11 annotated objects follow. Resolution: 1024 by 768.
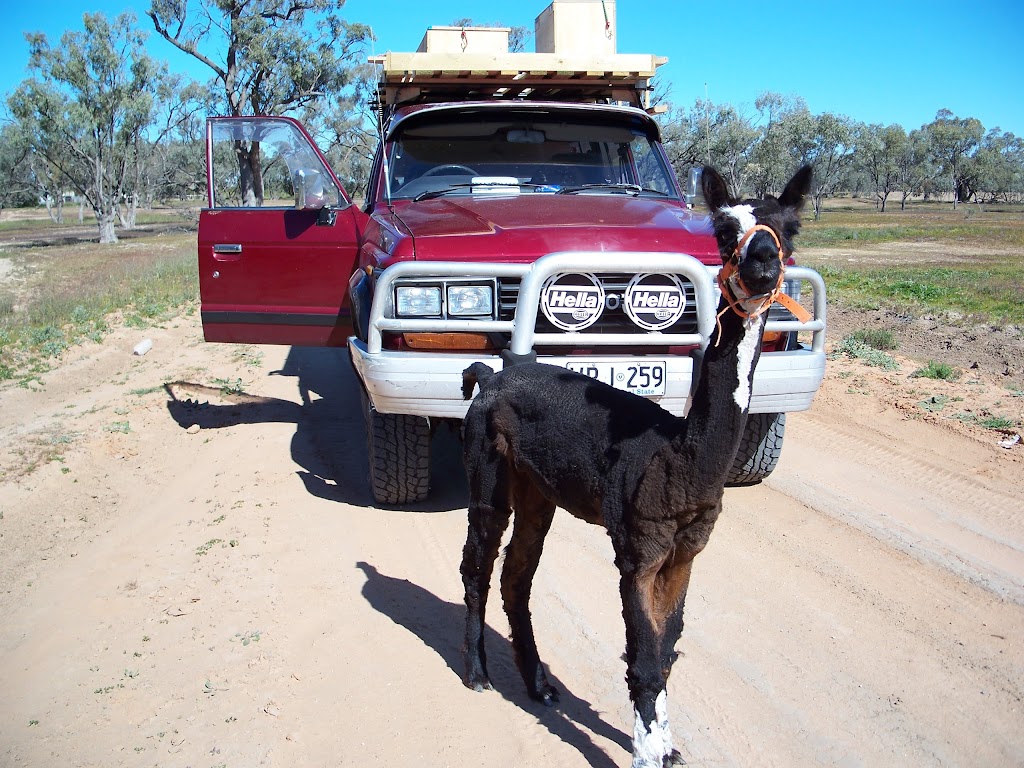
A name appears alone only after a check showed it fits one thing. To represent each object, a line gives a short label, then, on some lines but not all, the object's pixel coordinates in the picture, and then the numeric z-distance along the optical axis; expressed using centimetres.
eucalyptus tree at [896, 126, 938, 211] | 7688
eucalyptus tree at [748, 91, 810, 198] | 3175
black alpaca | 255
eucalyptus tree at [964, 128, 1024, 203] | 7625
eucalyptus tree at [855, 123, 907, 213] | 7081
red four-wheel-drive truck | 444
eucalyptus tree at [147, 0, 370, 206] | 3228
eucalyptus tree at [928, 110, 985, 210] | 7731
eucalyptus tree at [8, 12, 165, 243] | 3653
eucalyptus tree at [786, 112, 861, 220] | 5156
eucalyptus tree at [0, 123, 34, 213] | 5972
